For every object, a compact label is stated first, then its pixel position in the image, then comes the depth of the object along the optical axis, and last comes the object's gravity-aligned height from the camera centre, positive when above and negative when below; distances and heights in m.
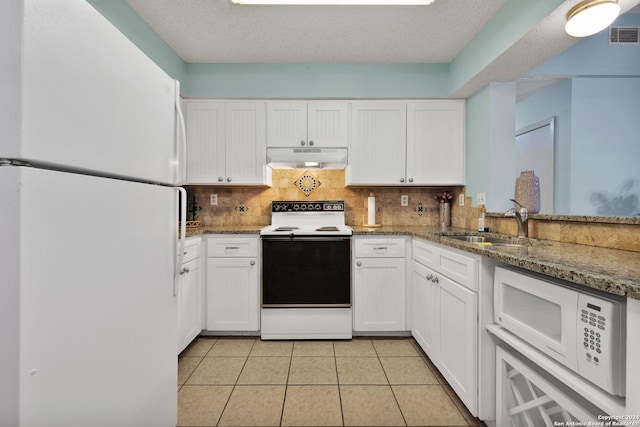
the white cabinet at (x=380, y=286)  2.48 -0.65
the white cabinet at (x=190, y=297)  2.12 -0.67
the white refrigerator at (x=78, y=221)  0.61 -0.03
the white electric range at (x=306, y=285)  2.43 -0.63
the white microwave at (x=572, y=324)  0.79 -0.37
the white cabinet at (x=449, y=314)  1.49 -0.64
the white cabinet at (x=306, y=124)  2.75 +0.81
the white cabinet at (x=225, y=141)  2.75 +0.64
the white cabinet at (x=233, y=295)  2.46 -0.72
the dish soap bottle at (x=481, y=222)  2.33 -0.10
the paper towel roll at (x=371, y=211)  2.96 -0.01
